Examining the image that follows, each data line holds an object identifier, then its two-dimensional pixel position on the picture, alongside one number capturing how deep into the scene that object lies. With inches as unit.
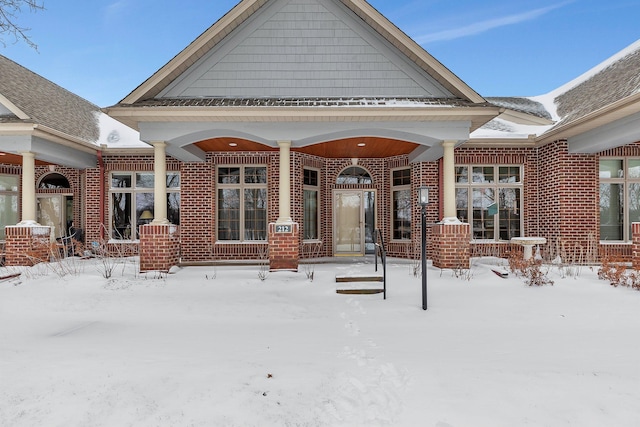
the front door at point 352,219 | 484.4
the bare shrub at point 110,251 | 374.7
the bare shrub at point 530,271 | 277.1
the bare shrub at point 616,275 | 273.0
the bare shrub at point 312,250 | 454.6
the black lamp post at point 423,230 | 230.9
